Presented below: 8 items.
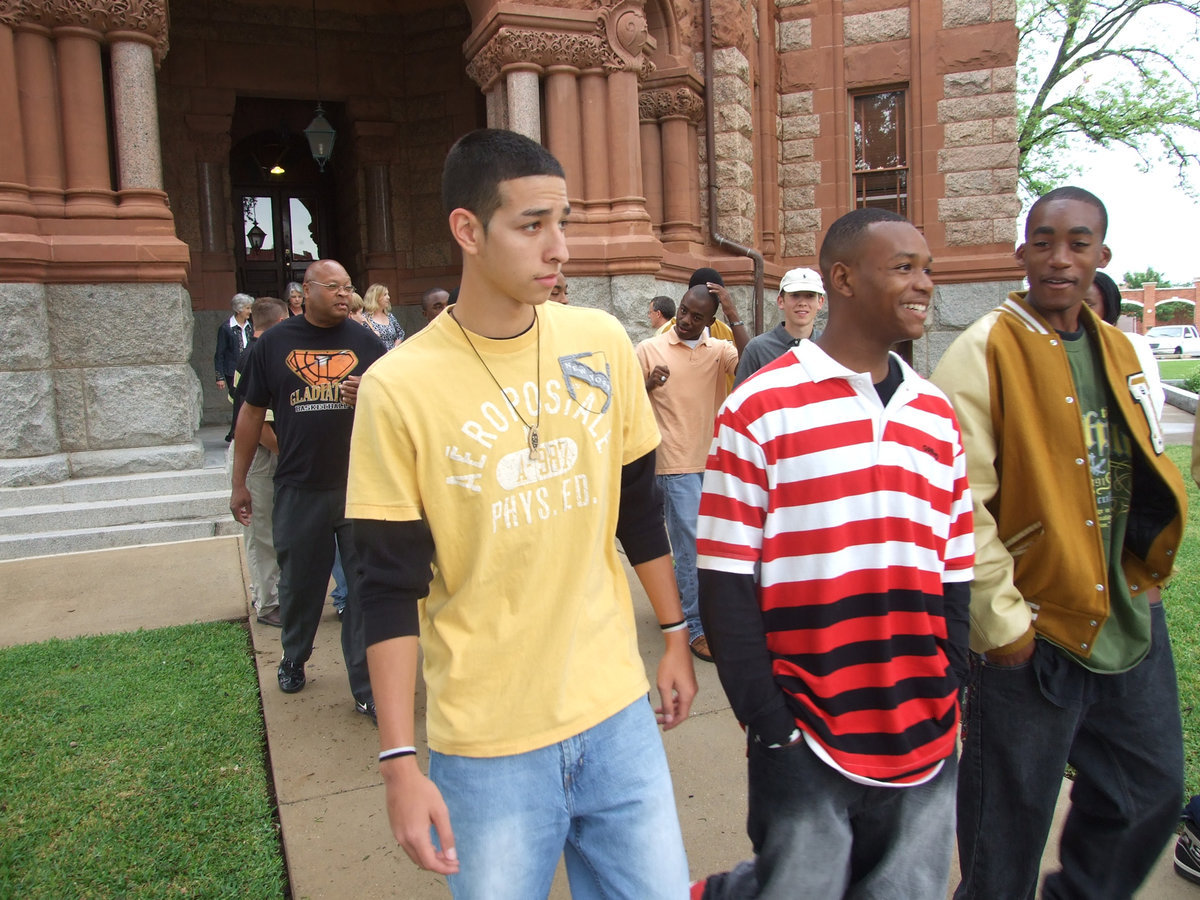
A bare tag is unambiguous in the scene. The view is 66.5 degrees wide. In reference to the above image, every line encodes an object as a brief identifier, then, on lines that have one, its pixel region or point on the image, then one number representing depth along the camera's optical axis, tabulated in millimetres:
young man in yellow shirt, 1763
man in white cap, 4836
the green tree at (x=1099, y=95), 22281
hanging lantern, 12695
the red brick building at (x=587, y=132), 9992
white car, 50344
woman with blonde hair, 8023
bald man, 4391
